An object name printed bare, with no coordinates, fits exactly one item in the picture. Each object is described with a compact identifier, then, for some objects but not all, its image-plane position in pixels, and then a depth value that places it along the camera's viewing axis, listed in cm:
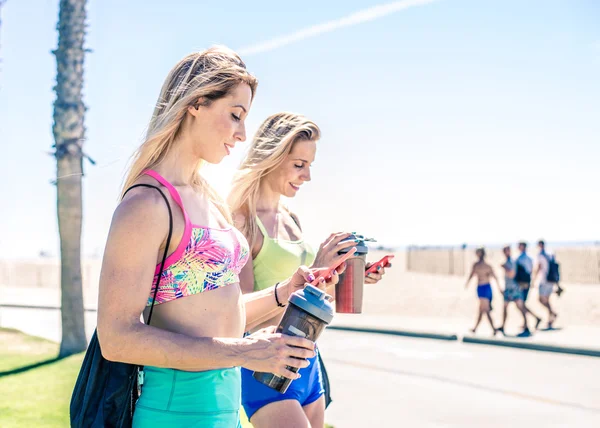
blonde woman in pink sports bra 186
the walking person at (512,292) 1338
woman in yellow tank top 306
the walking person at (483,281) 1407
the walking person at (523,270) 1388
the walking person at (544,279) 1480
